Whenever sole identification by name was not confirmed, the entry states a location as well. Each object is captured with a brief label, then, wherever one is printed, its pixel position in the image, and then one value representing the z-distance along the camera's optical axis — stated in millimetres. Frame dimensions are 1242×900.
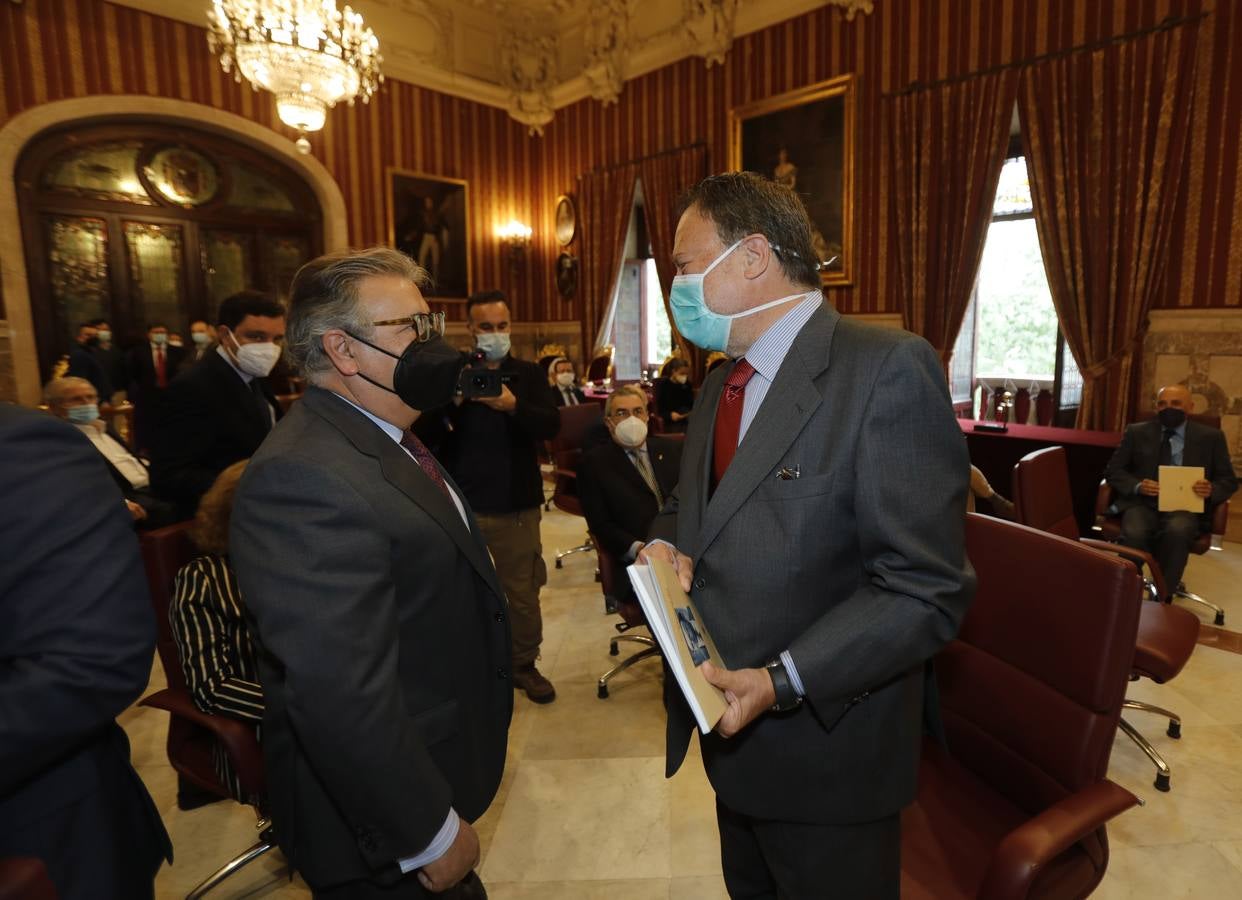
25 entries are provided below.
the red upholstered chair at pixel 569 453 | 4760
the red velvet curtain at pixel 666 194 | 8633
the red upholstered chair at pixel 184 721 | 1712
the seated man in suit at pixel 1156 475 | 3883
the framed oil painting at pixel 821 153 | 7125
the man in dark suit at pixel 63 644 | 868
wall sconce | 10656
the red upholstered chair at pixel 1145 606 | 2393
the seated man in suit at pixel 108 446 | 3822
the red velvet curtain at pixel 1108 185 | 5293
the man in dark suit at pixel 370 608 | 1020
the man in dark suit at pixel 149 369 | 7227
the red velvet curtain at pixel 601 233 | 9641
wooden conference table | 4586
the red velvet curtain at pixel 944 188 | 6172
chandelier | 5316
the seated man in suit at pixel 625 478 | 3207
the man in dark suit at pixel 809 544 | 1058
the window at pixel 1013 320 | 6449
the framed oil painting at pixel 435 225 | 9438
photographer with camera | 2873
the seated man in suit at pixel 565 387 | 7613
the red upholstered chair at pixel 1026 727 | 1312
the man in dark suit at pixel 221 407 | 2648
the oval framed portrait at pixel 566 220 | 10336
